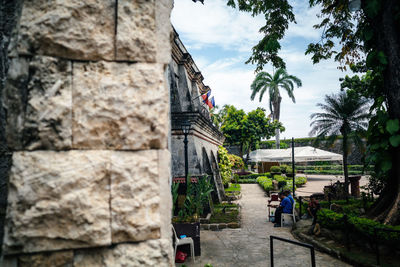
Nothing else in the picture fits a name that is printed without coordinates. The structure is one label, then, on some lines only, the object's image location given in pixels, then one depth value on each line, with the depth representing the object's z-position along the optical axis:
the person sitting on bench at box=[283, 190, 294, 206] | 7.89
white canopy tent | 17.03
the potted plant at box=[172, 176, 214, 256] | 4.84
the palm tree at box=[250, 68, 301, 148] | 29.06
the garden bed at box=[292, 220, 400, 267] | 4.21
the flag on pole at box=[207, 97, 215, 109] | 14.33
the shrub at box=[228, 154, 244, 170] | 16.98
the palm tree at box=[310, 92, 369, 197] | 11.94
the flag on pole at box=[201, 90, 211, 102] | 13.07
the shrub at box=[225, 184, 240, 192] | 13.67
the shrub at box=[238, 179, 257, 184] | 20.61
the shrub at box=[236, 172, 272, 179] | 22.20
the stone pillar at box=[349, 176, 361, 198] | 11.74
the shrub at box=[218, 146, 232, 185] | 13.50
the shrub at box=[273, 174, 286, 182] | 15.67
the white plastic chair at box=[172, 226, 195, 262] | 4.56
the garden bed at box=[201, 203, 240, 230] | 6.98
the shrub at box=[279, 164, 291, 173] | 22.06
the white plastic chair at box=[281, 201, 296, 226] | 7.37
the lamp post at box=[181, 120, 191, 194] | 7.45
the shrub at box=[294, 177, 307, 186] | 16.49
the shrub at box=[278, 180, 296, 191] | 13.78
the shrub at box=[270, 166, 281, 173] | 22.19
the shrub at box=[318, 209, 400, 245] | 4.35
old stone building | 9.01
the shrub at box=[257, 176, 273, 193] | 14.08
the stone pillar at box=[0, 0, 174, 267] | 1.10
